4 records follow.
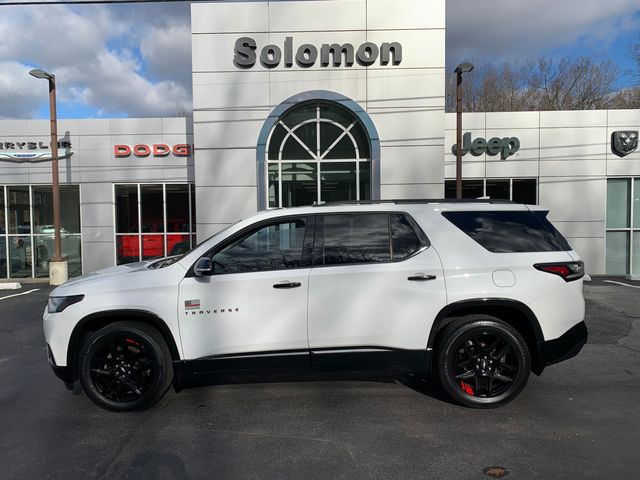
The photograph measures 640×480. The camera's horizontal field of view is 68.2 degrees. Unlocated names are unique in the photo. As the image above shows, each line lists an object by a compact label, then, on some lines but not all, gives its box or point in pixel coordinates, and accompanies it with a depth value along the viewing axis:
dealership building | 12.70
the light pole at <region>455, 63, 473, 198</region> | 12.88
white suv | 4.21
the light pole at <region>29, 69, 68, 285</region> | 13.73
